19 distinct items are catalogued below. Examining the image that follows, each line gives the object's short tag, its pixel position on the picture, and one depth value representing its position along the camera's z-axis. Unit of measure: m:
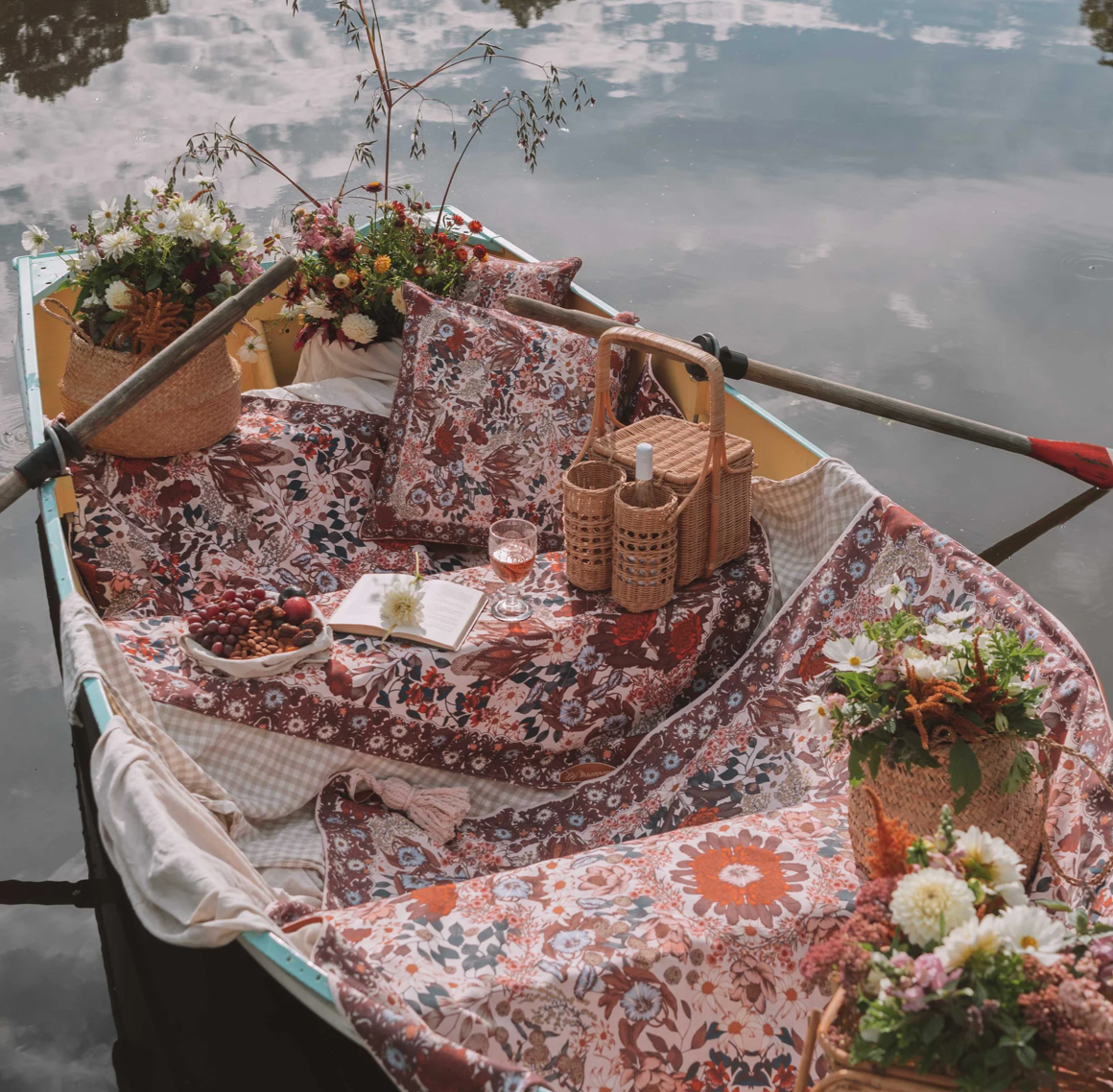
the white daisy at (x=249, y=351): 3.88
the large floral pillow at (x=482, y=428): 3.35
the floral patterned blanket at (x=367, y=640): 2.55
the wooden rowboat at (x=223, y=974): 2.04
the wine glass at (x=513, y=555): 2.65
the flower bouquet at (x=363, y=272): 3.73
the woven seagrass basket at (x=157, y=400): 3.14
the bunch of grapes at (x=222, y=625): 2.54
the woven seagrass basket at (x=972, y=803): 1.83
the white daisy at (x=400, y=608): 2.62
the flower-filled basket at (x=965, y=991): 1.29
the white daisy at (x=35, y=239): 3.34
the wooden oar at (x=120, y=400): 2.93
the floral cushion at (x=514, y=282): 3.79
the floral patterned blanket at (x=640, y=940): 1.79
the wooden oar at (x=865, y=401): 3.37
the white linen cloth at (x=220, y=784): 1.82
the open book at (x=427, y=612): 2.61
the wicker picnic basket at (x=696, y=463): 2.66
